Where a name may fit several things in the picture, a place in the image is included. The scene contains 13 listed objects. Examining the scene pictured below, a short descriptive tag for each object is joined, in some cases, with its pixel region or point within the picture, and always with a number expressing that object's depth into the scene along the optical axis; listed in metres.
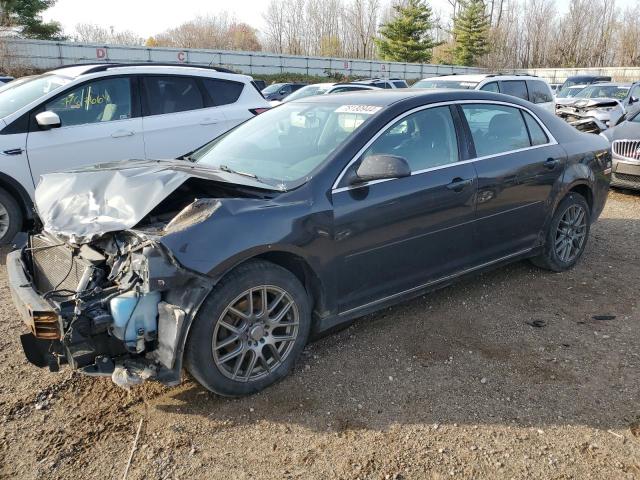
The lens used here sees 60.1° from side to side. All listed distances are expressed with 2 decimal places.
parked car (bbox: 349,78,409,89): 20.51
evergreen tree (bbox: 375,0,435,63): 53.47
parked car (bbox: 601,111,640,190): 8.59
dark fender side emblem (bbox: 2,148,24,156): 5.82
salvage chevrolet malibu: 2.88
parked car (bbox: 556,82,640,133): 12.87
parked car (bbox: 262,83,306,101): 23.43
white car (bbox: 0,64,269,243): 5.92
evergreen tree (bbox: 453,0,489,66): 58.50
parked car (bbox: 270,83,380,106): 15.13
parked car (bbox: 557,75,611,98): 26.95
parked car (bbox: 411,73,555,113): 11.26
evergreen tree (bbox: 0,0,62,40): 32.97
